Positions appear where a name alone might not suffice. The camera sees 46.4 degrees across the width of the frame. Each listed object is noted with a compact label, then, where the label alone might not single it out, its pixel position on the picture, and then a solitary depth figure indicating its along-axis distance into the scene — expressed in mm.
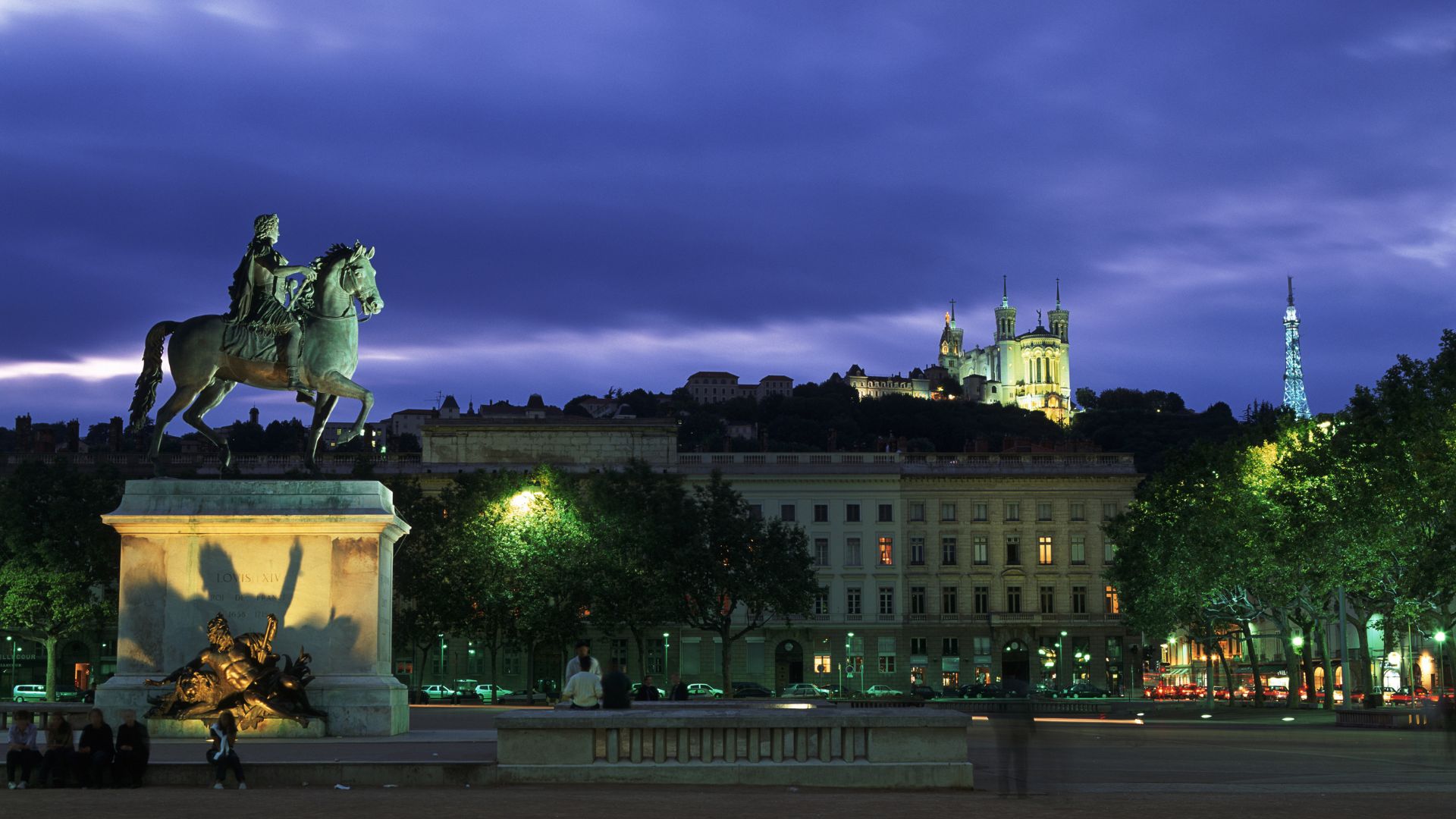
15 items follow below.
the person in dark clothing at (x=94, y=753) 19328
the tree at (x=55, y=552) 67438
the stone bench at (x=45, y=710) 26016
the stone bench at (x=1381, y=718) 44000
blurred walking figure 19109
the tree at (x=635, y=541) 63844
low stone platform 18422
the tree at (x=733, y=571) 71438
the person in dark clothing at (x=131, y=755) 18859
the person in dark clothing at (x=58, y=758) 19875
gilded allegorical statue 22812
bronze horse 25047
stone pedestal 23953
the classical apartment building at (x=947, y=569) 103125
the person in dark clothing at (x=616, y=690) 20703
